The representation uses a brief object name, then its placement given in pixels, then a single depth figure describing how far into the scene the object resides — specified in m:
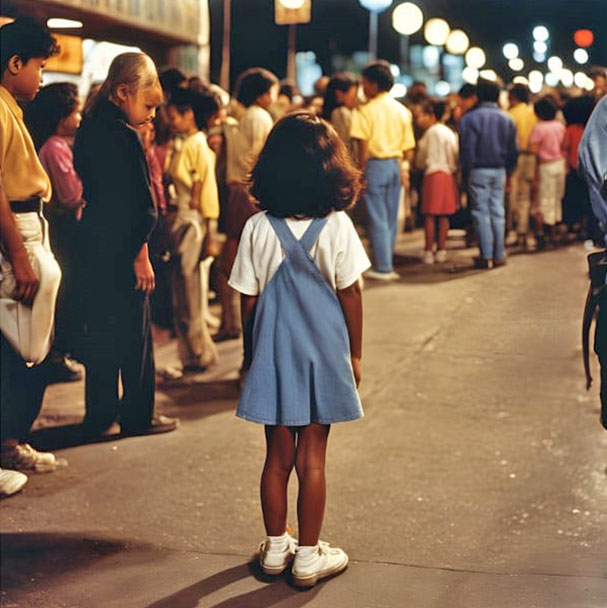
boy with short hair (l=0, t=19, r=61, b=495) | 4.48
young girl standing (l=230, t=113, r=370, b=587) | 3.94
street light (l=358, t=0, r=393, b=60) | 21.03
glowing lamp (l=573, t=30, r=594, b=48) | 15.71
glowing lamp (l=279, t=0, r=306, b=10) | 11.33
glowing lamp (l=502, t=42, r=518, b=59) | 50.94
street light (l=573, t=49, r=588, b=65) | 26.59
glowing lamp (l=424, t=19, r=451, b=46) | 23.50
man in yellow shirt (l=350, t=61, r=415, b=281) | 10.38
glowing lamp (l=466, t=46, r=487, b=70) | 30.19
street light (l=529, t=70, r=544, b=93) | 52.91
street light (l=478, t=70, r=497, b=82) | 10.72
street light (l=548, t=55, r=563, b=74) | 51.11
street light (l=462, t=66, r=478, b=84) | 38.09
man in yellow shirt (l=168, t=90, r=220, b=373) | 6.67
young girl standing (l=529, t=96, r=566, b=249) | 10.94
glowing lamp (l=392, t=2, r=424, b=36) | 20.42
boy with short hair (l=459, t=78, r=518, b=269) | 10.58
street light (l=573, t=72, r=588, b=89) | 40.59
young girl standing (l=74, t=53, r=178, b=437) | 4.40
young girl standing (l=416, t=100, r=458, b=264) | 11.63
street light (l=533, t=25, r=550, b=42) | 40.53
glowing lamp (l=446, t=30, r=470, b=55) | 26.02
